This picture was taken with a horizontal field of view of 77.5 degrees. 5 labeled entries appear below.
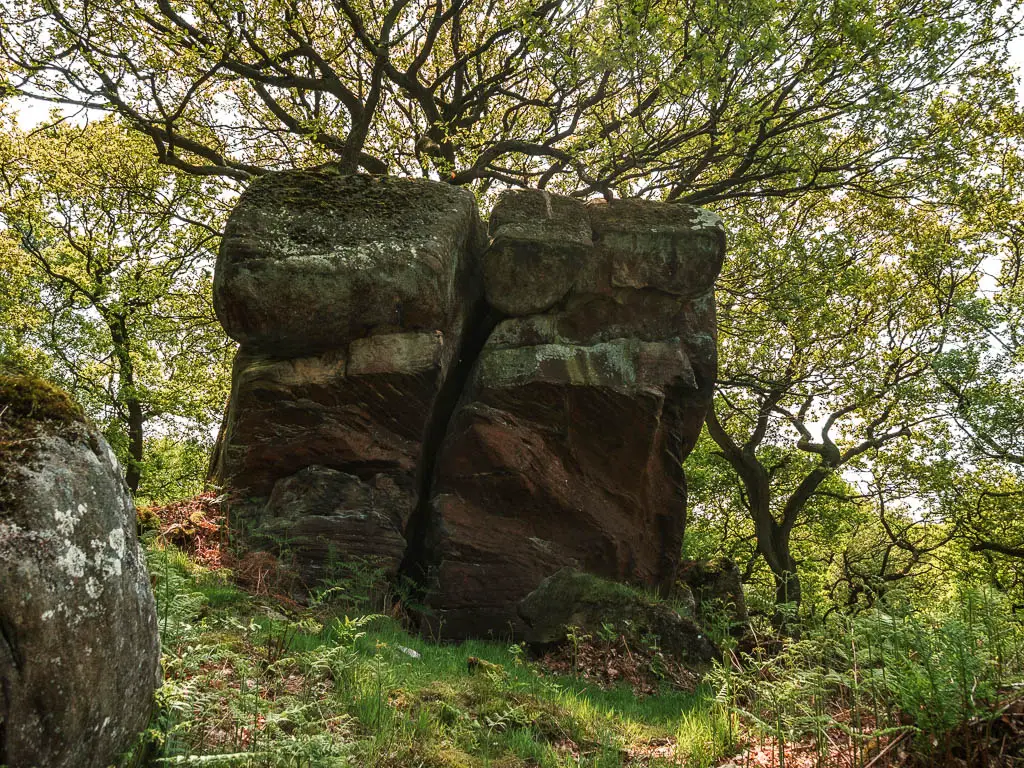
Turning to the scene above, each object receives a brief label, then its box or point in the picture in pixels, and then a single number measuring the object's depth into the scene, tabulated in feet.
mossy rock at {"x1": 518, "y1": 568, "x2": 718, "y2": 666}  29.63
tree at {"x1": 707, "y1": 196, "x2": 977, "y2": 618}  56.39
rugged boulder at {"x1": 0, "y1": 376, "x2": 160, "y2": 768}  8.56
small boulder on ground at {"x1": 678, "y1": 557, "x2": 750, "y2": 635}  39.91
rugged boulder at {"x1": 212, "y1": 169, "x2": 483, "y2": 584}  29.96
